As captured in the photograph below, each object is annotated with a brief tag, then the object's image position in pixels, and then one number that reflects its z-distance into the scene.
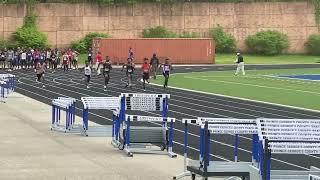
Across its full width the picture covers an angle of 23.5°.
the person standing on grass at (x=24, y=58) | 58.38
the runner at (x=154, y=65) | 46.38
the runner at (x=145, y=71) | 39.20
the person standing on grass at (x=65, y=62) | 55.71
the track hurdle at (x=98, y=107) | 19.81
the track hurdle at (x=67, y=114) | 20.64
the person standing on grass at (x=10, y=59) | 58.03
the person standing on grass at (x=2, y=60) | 58.64
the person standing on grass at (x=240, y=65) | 50.23
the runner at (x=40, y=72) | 41.12
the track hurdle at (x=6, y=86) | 32.25
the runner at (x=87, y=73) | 38.84
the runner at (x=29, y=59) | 58.88
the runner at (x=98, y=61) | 49.97
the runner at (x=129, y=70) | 39.66
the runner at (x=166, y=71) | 38.70
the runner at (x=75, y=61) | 59.62
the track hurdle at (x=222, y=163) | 12.36
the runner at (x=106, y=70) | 37.91
